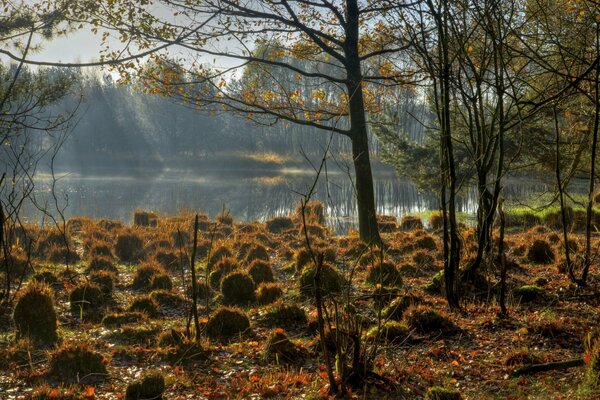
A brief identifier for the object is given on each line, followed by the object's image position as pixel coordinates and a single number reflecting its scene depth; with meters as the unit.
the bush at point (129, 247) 10.58
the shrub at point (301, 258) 8.70
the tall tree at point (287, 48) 9.39
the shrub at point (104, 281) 7.63
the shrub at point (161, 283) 8.05
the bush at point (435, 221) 14.72
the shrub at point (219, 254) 9.70
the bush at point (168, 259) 9.81
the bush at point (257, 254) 9.74
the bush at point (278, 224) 14.72
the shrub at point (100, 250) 10.18
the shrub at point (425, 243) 10.16
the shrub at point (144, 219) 14.88
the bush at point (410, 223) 14.21
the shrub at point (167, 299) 7.34
